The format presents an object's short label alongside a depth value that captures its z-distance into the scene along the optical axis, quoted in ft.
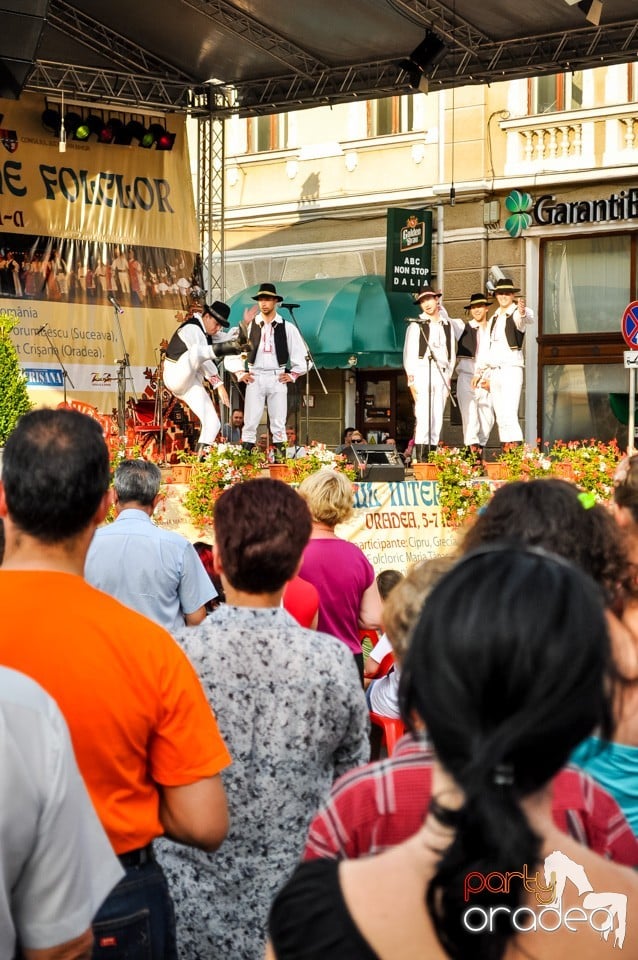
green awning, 63.52
